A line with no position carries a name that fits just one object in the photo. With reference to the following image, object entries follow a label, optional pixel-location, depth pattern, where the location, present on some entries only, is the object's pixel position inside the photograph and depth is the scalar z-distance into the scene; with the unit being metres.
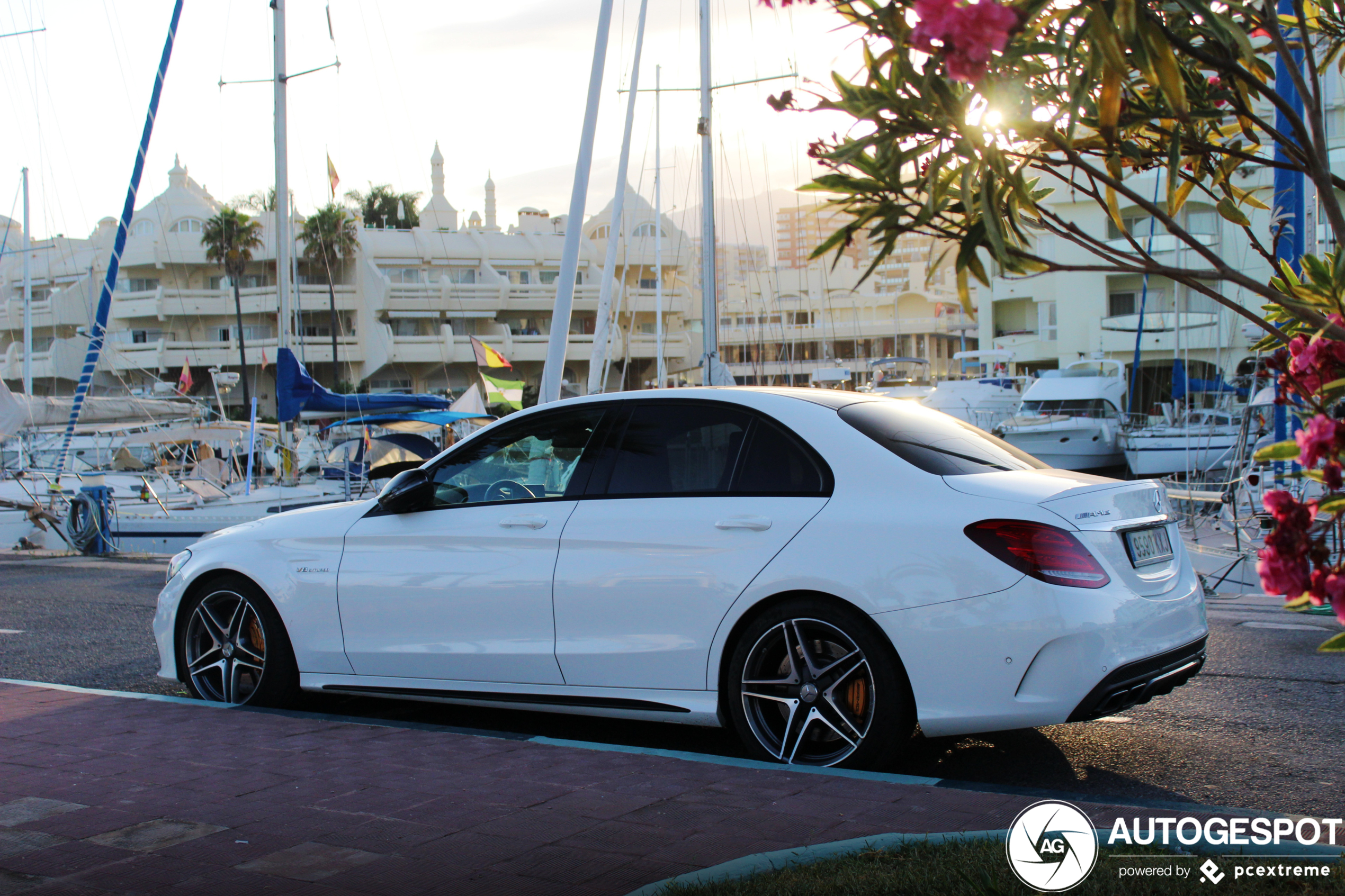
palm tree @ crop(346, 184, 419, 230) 72.62
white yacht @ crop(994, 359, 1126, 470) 33.97
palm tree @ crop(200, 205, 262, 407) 62.72
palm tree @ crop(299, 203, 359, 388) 63.72
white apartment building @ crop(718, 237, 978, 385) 72.75
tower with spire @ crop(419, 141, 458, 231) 78.88
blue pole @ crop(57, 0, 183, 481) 20.59
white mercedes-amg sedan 4.46
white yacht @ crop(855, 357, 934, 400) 38.50
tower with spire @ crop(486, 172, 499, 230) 92.59
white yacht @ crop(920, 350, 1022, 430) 37.12
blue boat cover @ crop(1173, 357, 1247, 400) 33.62
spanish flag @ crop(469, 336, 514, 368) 23.39
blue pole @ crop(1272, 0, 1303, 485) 10.73
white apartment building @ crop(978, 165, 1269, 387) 43.06
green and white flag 22.17
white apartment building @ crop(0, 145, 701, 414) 64.62
